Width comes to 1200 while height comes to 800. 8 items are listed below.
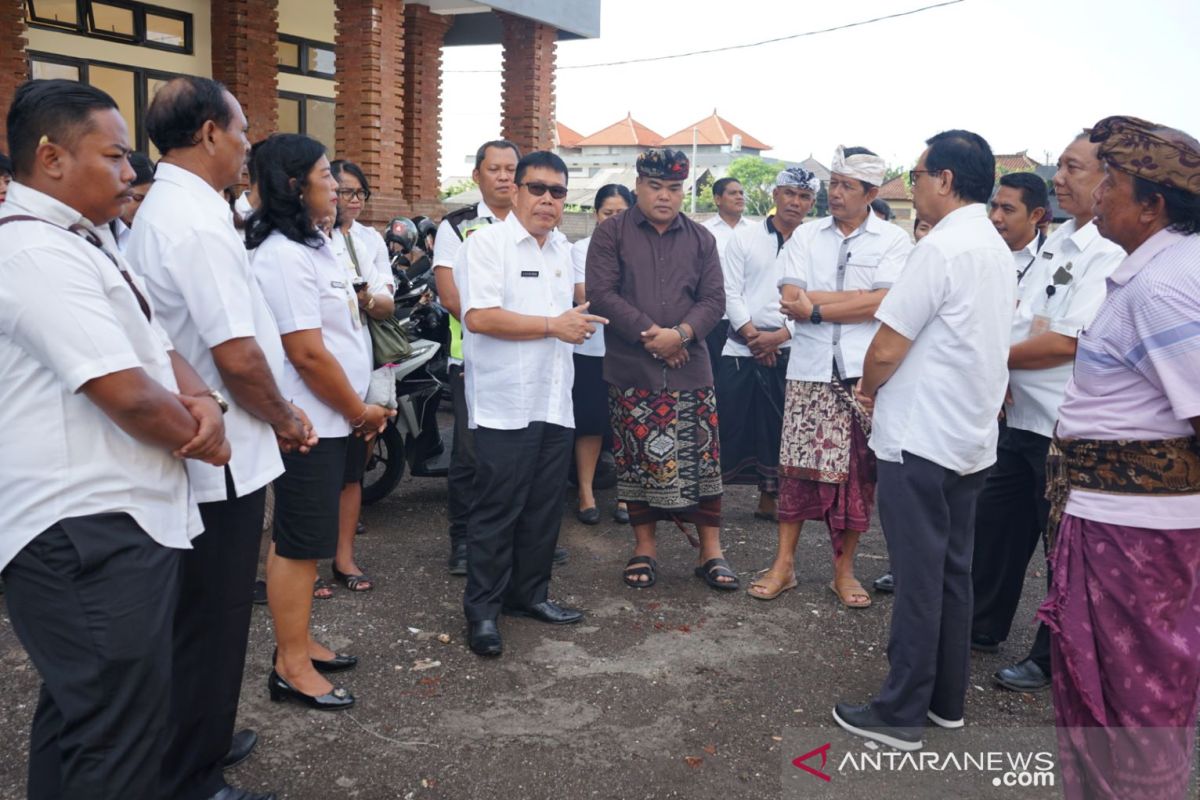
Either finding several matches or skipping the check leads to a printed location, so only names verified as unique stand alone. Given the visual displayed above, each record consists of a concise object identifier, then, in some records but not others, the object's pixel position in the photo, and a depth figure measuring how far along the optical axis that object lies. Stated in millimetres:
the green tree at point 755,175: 67250
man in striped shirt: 2541
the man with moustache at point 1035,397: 3732
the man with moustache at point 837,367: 4652
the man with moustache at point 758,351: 5926
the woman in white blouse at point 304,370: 3250
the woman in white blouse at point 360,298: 4582
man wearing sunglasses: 4027
